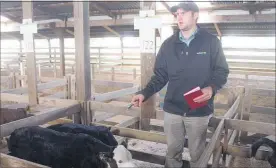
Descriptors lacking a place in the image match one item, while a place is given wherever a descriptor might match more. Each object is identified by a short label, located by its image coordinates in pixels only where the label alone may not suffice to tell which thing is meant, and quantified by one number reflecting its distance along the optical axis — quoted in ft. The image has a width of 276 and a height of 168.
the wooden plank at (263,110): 13.20
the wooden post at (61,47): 28.37
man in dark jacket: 6.12
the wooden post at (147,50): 8.23
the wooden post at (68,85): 15.38
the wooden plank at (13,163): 5.18
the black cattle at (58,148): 5.46
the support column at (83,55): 9.64
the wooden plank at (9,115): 10.02
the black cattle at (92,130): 6.48
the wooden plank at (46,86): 15.57
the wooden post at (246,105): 12.57
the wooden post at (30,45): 10.44
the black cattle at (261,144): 8.12
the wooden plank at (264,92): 13.44
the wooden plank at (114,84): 17.29
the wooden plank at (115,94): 11.29
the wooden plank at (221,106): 13.96
